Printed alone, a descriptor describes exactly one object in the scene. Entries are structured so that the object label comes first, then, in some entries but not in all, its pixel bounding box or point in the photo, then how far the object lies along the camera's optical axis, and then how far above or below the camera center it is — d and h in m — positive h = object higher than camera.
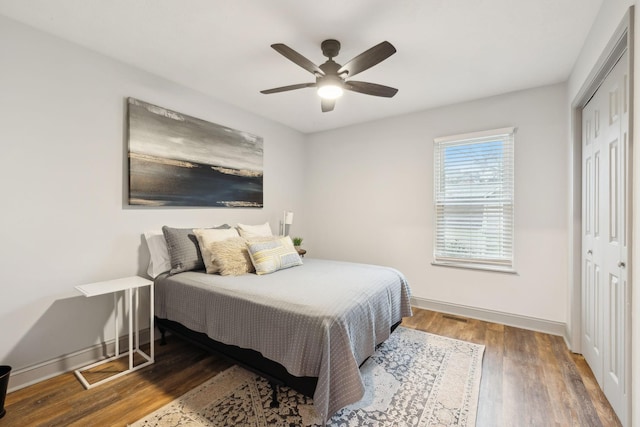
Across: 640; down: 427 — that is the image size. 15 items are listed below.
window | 3.10 +0.17
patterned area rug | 1.66 -1.24
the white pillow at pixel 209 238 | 2.55 -0.24
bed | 1.57 -0.72
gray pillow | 2.59 -0.35
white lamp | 4.03 -0.11
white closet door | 1.60 -0.14
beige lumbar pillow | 2.49 -0.40
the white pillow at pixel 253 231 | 3.09 -0.20
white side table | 2.05 -0.80
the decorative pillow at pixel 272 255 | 2.55 -0.40
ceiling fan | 1.85 +1.06
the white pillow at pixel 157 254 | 2.62 -0.39
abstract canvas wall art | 2.59 +0.57
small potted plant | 4.05 -0.42
